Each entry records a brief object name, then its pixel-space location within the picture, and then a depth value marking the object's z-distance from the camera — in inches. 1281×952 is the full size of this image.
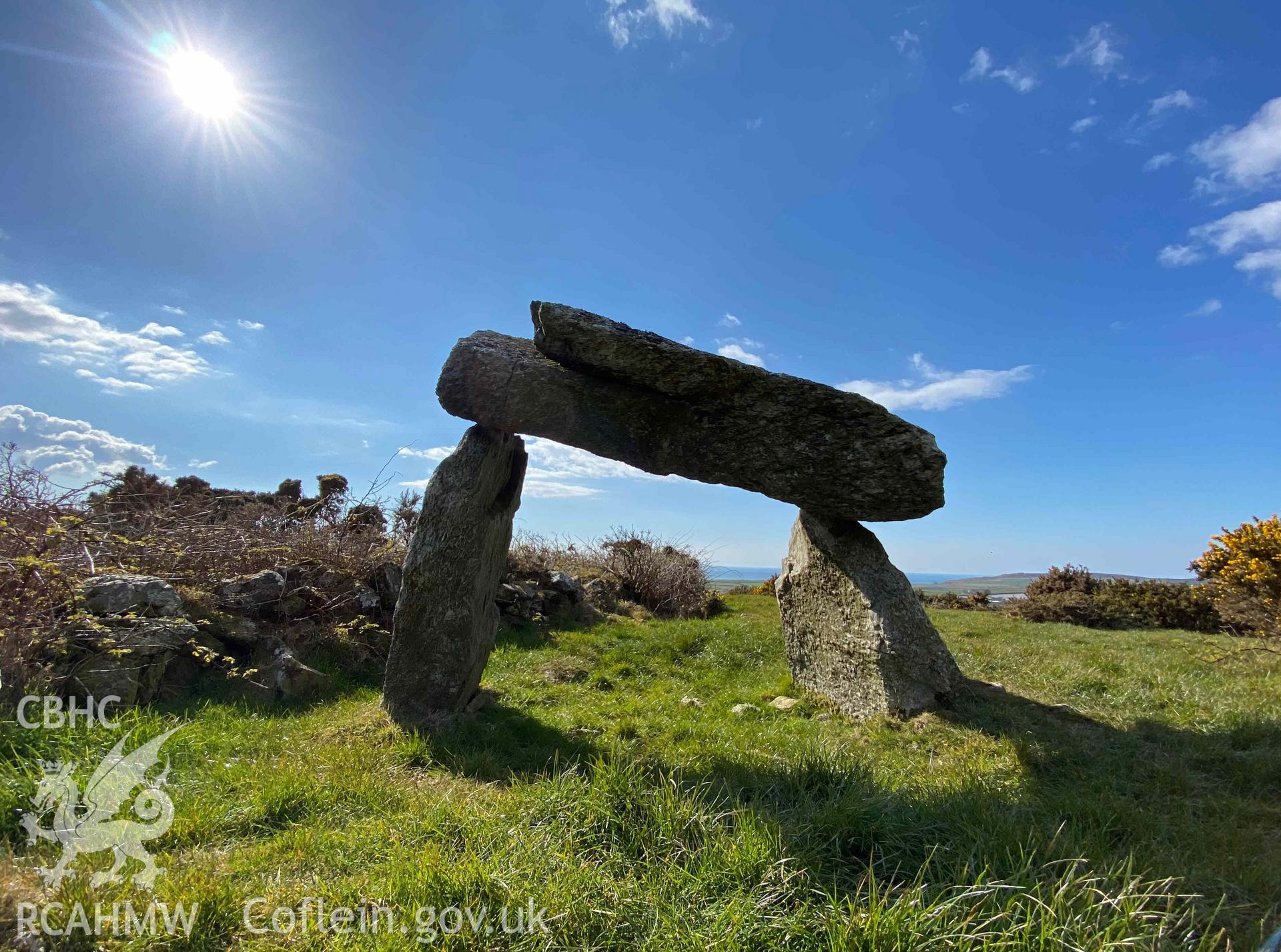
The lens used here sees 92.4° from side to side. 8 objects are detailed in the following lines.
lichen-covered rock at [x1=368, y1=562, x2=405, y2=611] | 402.9
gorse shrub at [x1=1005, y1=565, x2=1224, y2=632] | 629.9
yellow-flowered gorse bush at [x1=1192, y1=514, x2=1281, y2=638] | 396.8
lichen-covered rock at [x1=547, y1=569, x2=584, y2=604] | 528.1
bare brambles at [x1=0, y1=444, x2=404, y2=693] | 237.3
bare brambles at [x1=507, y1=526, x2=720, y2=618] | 653.9
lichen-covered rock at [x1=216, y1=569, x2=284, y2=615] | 338.6
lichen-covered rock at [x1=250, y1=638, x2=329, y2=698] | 294.5
